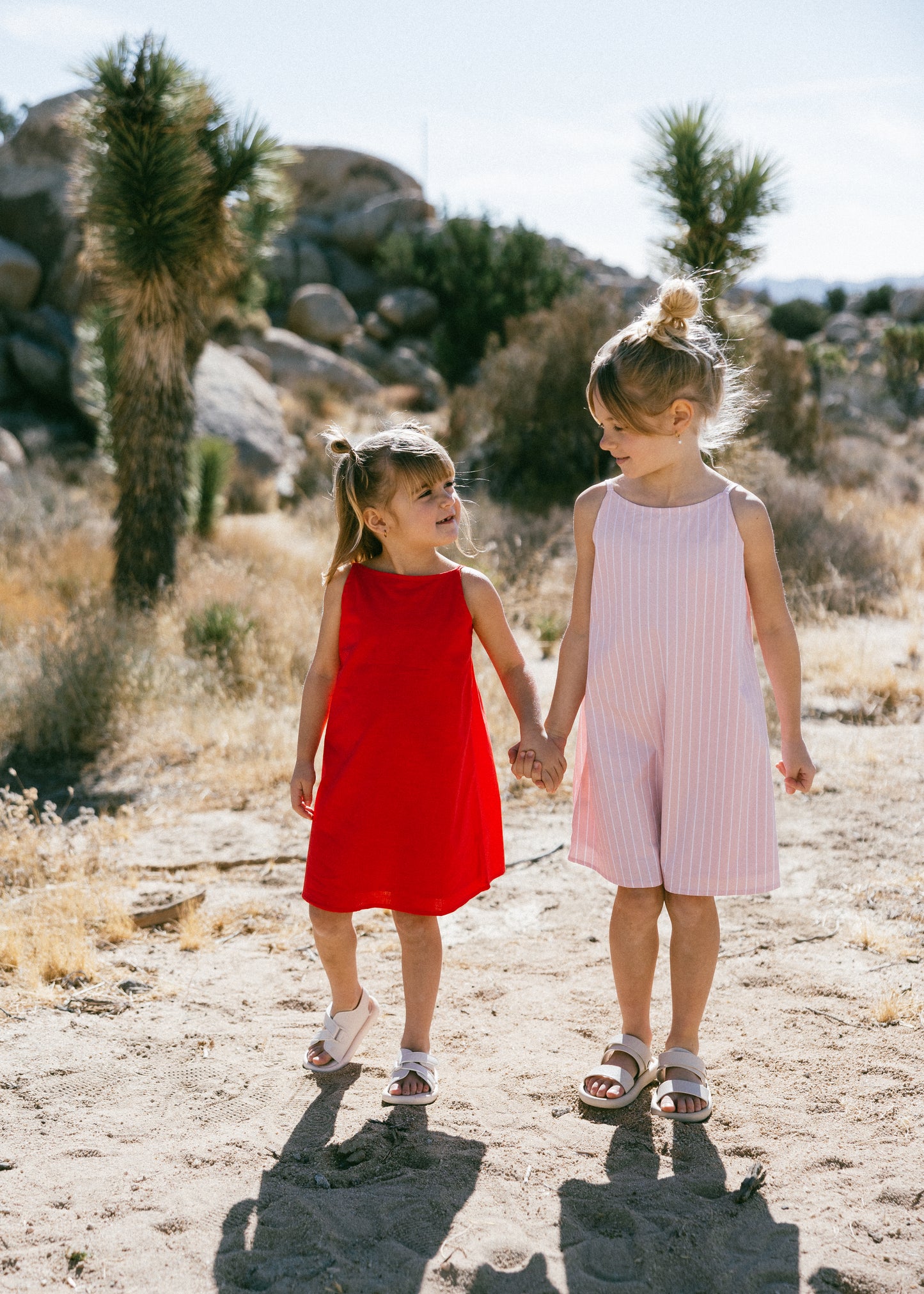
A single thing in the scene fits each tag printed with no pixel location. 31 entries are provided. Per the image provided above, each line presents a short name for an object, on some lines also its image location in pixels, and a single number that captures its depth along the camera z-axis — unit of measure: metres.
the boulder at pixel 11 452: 13.75
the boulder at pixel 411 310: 23.09
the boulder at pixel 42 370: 16.75
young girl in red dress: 2.40
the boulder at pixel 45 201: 17.64
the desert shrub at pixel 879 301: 33.81
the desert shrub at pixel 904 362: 20.83
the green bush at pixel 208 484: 10.60
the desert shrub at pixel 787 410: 13.31
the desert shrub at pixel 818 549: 8.23
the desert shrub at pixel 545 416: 12.02
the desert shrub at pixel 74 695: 5.77
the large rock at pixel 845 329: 30.95
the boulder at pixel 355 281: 25.20
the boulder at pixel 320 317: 22.22
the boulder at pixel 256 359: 18.12
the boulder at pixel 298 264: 24.62
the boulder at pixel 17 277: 17.39
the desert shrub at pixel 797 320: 32.38
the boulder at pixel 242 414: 14.01
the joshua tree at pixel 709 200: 6.85
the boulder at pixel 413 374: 21.33
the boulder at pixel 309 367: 19.47
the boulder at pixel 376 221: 25.83
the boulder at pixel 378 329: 23.08
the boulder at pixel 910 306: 31.61
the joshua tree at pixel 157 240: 7.78
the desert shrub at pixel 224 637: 6.62
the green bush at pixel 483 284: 21.66
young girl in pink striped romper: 2.32
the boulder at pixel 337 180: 27.16
